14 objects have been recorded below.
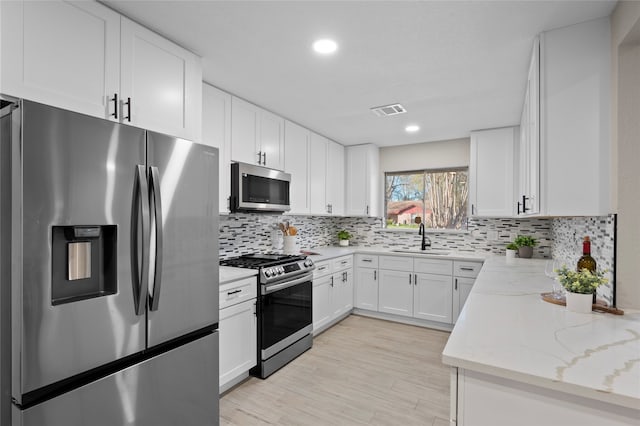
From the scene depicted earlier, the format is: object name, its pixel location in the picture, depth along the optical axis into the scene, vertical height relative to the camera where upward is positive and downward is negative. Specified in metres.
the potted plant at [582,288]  1.56 -0.35
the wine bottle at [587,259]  1.75 -0.24
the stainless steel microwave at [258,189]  2.74 +0.21
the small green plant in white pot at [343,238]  4.86 -0.38
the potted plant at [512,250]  3.56 -0.40
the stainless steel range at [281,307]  2.64 -0.82
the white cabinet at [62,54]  1.31 +0.69
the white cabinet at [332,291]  3.55 -0.91
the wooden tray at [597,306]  1.54 -0.45
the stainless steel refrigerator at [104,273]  1.21 -0.27
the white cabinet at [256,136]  2.83 +0.71
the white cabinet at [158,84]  1.74 +0.73
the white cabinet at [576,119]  1.61 +0.47
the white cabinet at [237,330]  2.32 -0.87
